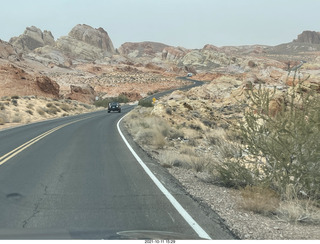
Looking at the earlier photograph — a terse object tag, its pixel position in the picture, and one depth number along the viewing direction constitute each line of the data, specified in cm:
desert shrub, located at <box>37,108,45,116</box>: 4463
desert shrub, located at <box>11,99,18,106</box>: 4621
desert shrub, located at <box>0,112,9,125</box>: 3358
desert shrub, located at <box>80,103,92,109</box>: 6641
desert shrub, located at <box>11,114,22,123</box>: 3634
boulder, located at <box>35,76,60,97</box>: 6756
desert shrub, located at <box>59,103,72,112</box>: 5447
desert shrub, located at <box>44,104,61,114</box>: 4790
